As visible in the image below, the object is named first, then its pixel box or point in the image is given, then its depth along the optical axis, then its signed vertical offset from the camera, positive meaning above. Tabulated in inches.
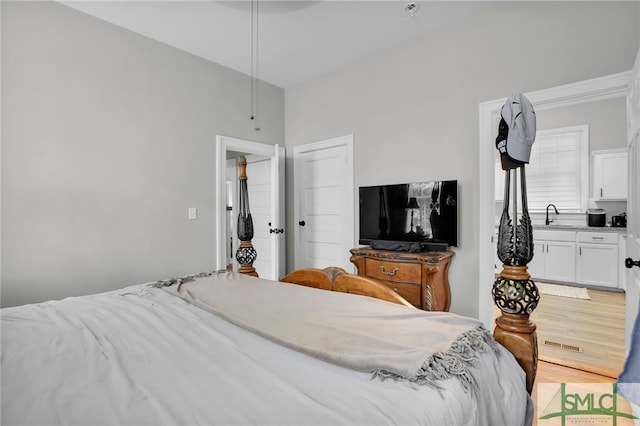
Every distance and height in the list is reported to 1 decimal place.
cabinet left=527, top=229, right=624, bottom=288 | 176.1 -26.3
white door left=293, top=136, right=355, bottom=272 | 149.4 +4.4
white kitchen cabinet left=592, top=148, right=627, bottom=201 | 185.2 +22.3
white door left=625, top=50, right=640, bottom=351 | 70.0 +3.1
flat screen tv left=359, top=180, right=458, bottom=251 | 114.0 -0.5
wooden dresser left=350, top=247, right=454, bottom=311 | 108.7 -22.1
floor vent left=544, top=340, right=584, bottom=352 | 106.8 -45.7
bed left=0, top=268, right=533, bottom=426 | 28.5 -17.5
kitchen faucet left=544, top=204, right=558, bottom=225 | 208.7 -5.4
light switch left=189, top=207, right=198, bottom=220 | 132.9 -0.4
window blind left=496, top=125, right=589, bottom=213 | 201.6 +28.1
